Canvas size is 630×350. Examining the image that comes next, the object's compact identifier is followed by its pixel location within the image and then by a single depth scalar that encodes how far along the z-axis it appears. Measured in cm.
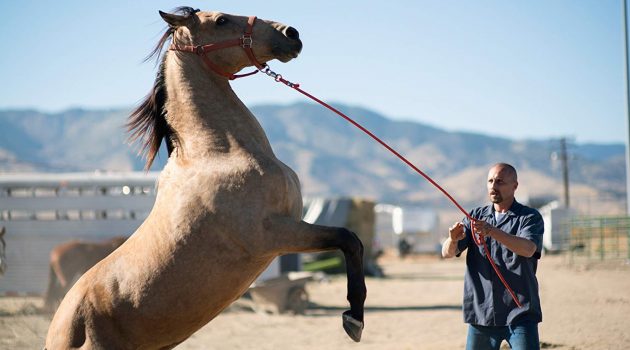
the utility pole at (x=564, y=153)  7141
